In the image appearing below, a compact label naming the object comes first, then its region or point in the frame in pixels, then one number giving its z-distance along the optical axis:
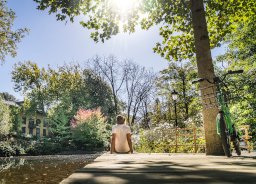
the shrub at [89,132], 16.96
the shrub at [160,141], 10.69
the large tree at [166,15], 7.15
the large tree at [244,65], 9.45
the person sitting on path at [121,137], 5.49
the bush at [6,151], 13.57
